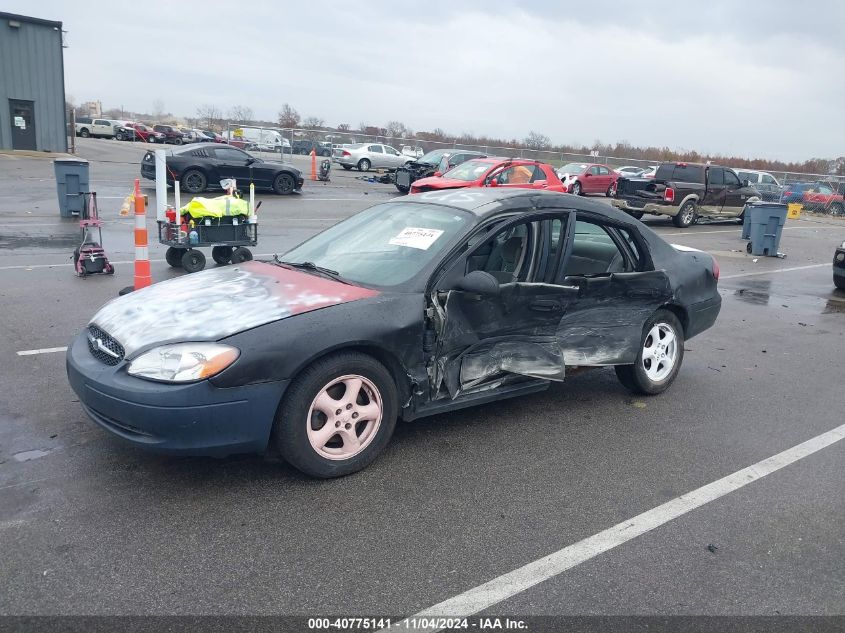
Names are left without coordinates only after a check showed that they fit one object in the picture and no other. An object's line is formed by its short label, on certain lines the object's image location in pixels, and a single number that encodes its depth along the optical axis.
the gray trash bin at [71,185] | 14.38
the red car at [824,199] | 29.80
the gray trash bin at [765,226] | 15.14
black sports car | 20.14
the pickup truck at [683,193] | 19.67
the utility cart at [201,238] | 9.39
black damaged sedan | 3.57
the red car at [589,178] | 29.19
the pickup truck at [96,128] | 55.84
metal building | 29.53
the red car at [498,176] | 16.94
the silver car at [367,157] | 36.19
